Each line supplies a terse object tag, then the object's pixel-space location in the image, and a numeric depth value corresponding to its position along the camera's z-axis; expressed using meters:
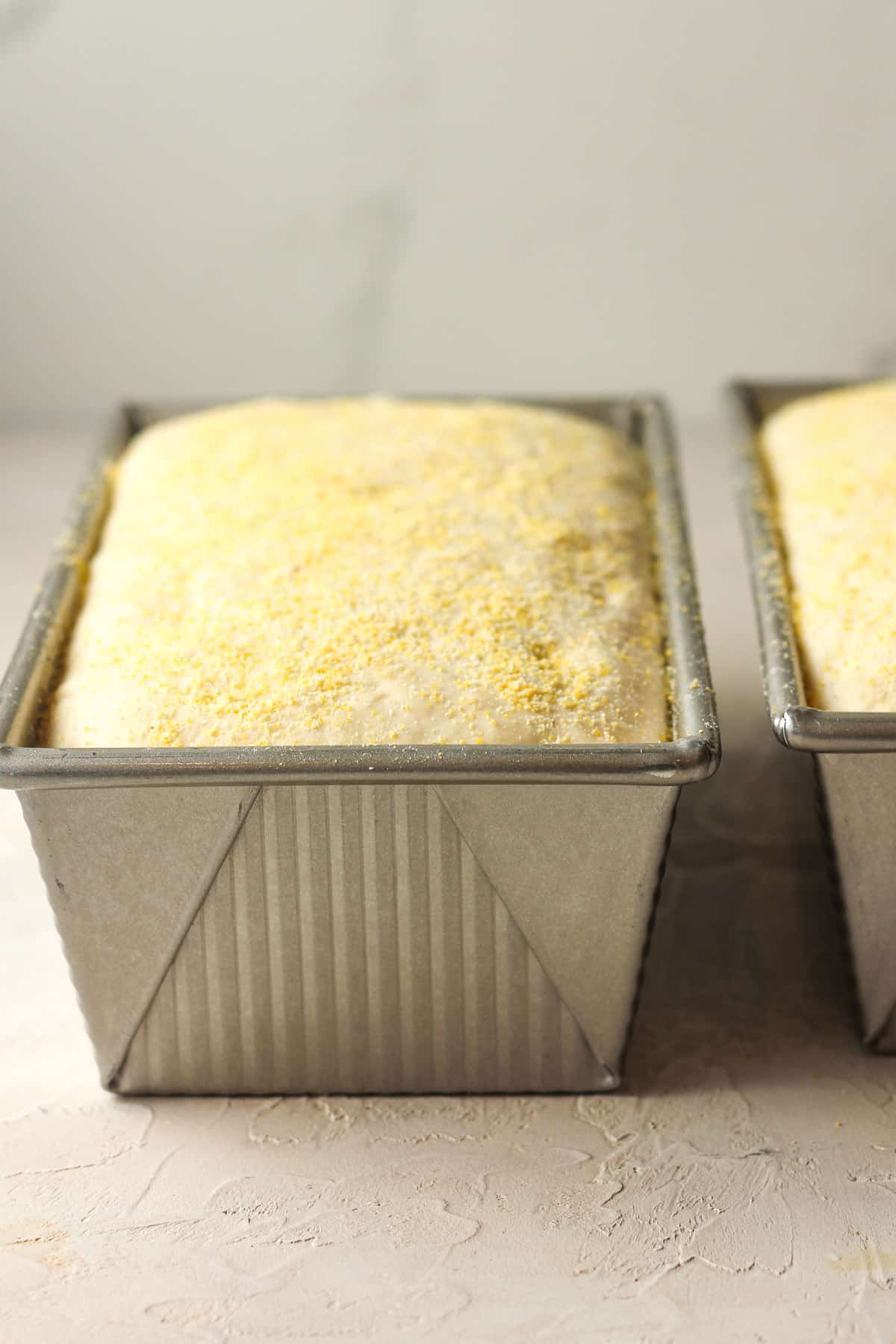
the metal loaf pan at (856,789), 0.39
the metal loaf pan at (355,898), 0.39
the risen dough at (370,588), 0.41
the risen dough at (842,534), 0.43
